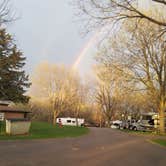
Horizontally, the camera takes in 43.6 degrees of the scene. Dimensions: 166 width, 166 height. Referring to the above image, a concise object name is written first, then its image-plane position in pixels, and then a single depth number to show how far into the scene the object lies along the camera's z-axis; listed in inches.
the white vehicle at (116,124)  1671.7
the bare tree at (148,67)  979.0
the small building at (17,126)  637.2
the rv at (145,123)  1534.2
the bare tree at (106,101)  1922.7
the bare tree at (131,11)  419.4
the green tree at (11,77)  1231.1
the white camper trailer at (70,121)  1867.7
